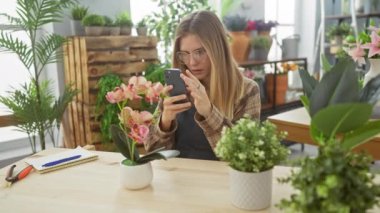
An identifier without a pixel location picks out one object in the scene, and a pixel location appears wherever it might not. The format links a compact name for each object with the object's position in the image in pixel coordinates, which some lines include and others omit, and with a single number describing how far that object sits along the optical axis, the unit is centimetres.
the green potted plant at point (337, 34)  395
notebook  109
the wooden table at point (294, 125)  160
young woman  134
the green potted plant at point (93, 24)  220
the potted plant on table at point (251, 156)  71
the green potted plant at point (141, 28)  246
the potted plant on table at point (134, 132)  84
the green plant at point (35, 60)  195
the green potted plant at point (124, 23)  235
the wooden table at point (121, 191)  82
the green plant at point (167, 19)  276
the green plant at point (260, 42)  328
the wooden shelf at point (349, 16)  395
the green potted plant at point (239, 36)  320
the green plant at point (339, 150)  52
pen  110
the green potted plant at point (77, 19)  230
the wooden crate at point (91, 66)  218
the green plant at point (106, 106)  215
